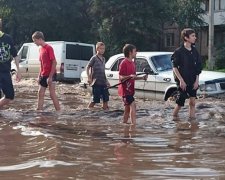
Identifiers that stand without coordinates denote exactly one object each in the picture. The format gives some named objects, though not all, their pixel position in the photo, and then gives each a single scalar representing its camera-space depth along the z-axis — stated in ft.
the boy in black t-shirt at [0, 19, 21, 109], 31.94
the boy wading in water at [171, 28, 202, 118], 30.89
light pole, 89.04
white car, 41.32
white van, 74.54
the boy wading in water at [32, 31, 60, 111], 34.94
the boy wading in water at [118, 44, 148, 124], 29.40
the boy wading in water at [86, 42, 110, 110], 37.81
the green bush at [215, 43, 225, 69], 108.06
